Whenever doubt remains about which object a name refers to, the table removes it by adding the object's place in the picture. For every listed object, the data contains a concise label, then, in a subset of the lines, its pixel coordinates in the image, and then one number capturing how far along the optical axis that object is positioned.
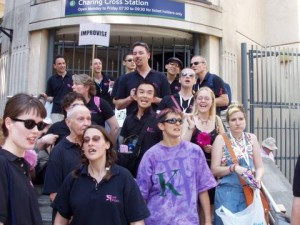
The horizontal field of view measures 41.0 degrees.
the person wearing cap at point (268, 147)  8.49
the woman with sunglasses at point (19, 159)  2.21
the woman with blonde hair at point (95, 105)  4.83
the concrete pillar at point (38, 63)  10.12
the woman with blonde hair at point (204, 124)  4.31
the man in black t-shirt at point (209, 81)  5.45
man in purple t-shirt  3.65
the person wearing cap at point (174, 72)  6.33
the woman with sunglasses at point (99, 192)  3.03
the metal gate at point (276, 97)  10.70
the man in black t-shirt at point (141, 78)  5.28
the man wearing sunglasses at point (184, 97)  4.93
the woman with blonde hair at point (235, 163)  4.01
